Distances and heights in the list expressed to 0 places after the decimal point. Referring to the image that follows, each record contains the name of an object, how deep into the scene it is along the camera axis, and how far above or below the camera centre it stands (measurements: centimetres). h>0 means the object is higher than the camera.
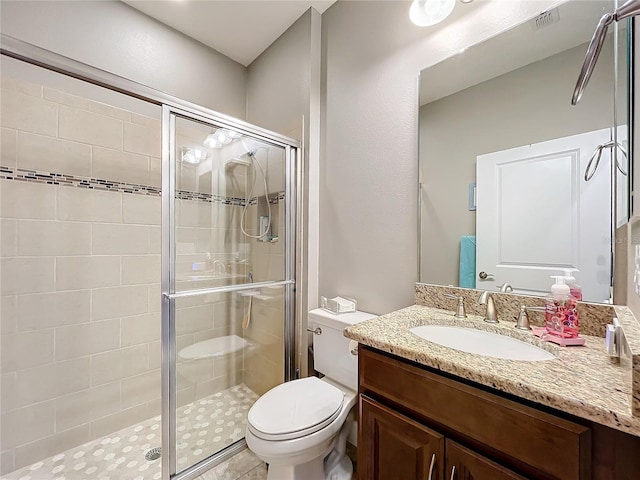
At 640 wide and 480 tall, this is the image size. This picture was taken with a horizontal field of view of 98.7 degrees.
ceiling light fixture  122 +104
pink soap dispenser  87 -24
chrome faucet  106 -26
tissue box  160 -38
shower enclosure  142 -22
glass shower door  139 -23
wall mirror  93 +33
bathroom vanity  54 -41
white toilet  109 -76
